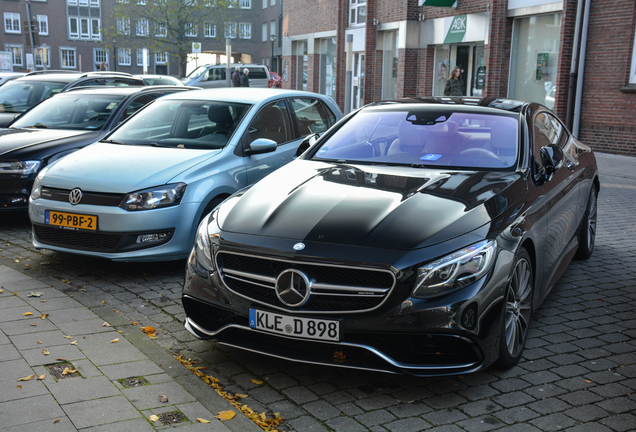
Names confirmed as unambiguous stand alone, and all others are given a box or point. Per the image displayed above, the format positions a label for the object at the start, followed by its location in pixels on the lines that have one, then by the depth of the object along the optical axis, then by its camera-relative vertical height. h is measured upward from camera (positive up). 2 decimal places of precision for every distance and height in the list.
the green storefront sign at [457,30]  22.17 +1.48
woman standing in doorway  18.59 -0.27
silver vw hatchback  5.63 -0.95
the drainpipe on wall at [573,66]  16.41 +0.25
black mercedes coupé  3.39 -0.99
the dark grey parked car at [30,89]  12.03 -0.42
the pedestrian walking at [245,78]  31.56 -0.39
